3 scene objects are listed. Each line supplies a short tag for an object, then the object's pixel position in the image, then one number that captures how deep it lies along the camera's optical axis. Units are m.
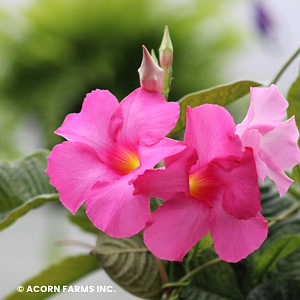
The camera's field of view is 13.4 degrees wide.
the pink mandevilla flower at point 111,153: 0.75
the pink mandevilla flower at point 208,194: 0.75
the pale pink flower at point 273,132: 0.78
